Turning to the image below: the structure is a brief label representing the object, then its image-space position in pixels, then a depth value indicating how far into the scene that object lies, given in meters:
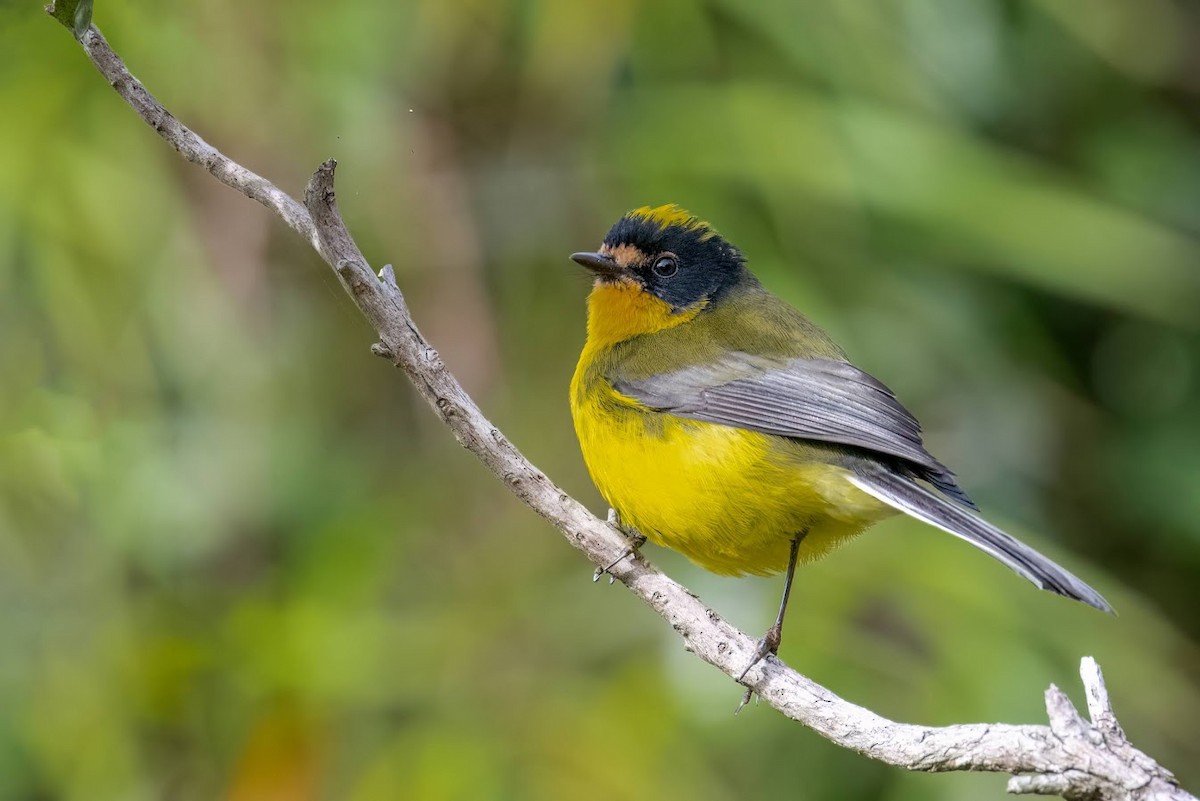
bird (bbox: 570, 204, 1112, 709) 5.58
